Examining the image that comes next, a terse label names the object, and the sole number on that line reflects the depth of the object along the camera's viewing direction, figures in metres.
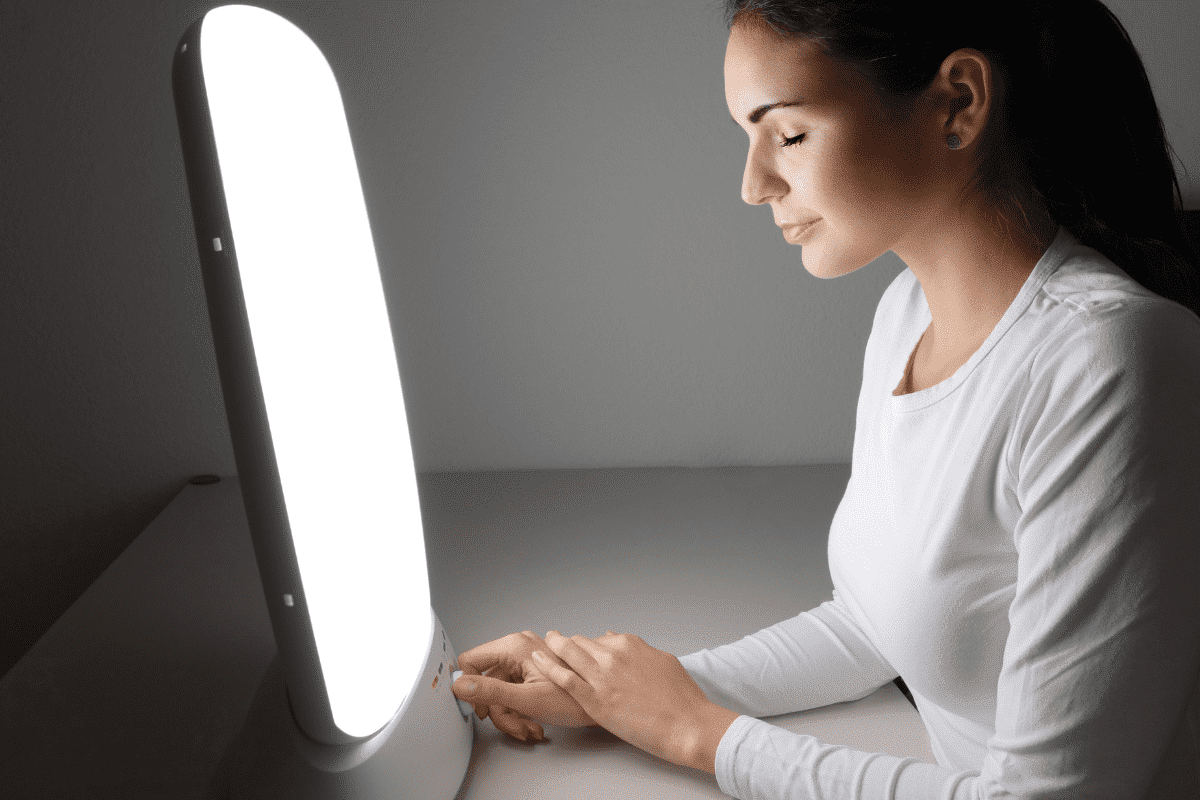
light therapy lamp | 0.40
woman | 0.47
